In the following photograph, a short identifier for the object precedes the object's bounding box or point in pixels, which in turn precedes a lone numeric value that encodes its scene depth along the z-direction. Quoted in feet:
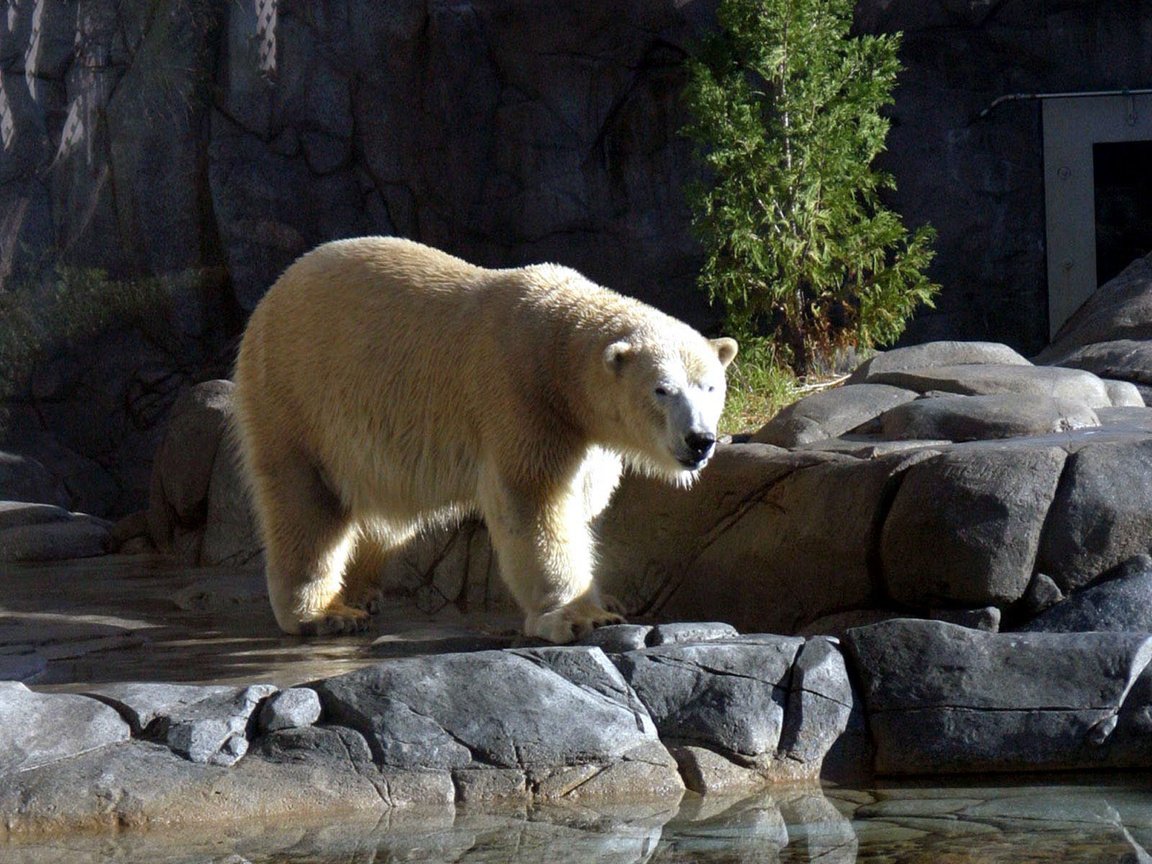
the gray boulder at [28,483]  82.04
